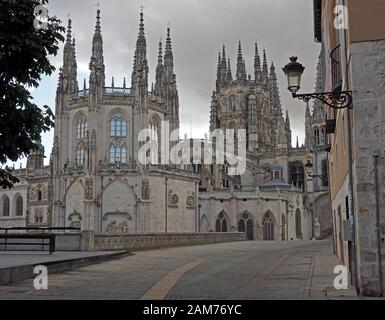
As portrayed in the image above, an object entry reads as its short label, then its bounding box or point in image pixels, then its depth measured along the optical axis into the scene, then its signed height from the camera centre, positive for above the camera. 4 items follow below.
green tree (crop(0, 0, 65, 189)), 10.64 +3.16
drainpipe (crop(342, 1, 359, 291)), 11.16 +0.72
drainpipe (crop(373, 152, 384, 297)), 10.28 -0.26
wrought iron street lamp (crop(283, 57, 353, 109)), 11.08 +2.85
